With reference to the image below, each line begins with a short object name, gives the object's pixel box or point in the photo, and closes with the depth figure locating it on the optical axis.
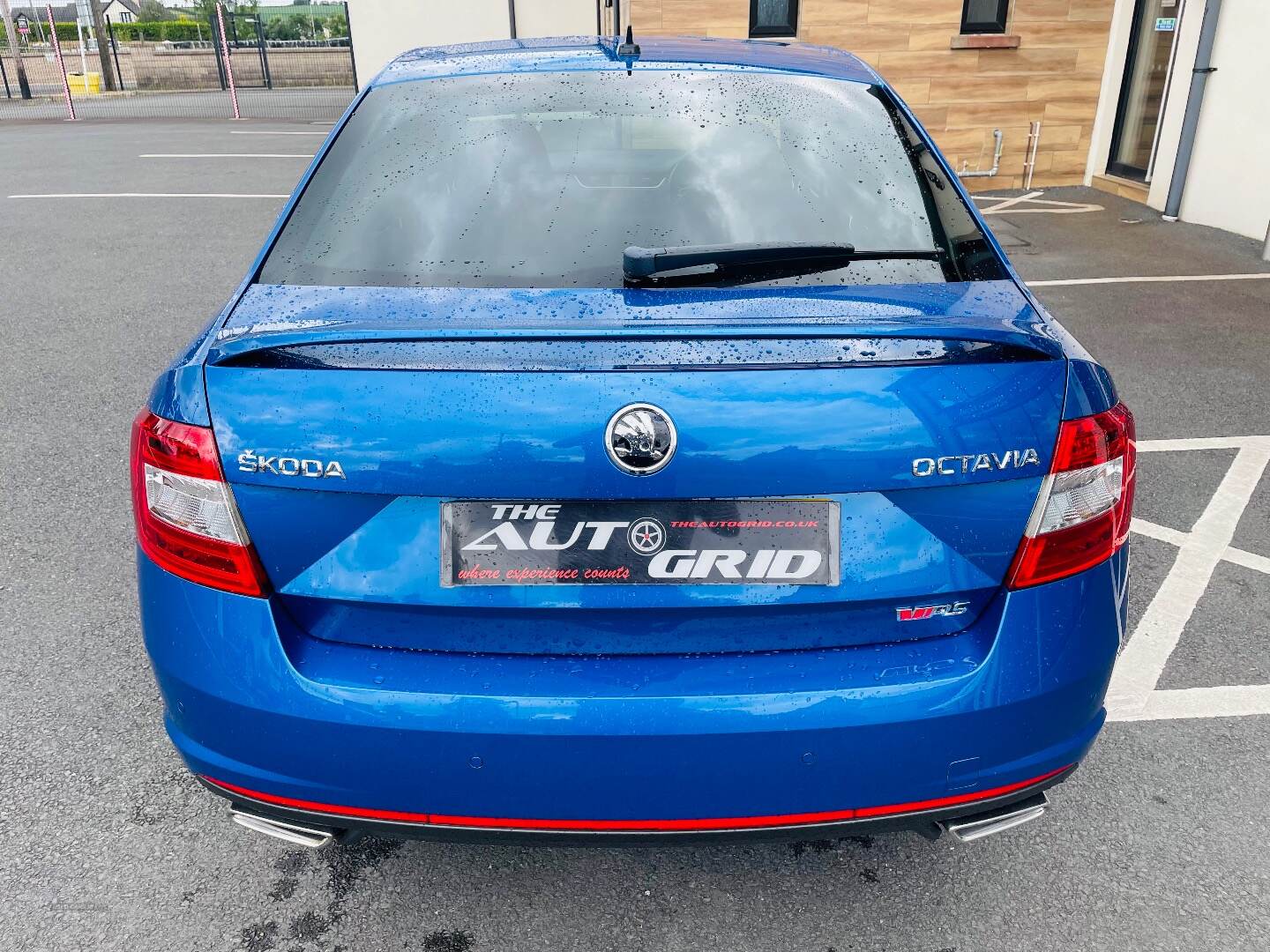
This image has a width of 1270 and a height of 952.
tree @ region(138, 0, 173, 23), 66.03
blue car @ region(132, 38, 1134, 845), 1.57
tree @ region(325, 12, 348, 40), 36.28
